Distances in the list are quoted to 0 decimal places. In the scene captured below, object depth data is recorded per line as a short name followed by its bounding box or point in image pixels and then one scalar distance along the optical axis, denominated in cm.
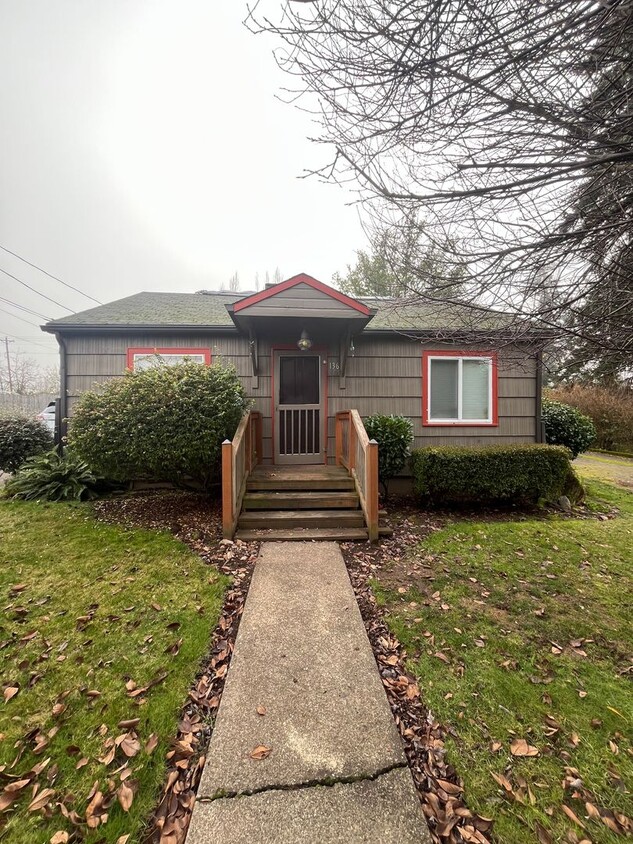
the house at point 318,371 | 645
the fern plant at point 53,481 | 570
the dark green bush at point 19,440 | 639
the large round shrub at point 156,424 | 470
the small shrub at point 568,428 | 784
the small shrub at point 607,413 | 1394
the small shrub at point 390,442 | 589
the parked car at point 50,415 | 1032
